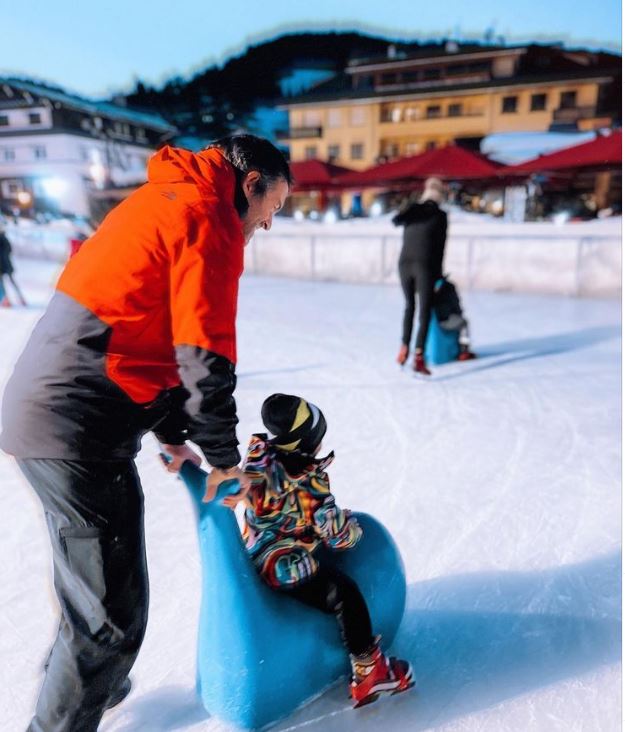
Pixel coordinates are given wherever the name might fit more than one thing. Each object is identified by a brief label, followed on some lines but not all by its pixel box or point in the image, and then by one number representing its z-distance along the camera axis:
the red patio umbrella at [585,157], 8.44
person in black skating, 3.79
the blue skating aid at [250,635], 1.22
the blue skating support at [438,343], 4.40
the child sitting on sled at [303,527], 1.27
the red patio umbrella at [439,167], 10.30
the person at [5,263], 6.75
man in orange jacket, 0.96
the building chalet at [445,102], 23.17
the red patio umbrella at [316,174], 13.28
